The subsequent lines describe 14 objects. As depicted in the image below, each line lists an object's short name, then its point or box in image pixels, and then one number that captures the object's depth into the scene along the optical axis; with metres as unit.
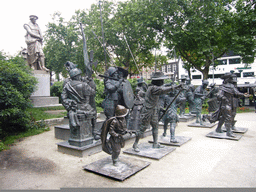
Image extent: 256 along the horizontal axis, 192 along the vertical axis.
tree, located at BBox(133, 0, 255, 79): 15.34
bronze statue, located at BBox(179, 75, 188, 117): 10.98
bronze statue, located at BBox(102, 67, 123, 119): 5.86
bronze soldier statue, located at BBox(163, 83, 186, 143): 6.21
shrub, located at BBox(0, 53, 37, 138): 6.73
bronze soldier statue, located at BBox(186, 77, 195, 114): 10.91
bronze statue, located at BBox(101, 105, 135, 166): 3.89
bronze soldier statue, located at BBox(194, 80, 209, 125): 9.20
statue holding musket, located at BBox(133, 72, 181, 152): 5.21
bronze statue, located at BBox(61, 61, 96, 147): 5.23
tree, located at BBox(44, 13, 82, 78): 24.88
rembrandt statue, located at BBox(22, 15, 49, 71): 12.05
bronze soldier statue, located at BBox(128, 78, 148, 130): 6.69
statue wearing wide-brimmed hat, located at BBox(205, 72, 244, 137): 6.74
